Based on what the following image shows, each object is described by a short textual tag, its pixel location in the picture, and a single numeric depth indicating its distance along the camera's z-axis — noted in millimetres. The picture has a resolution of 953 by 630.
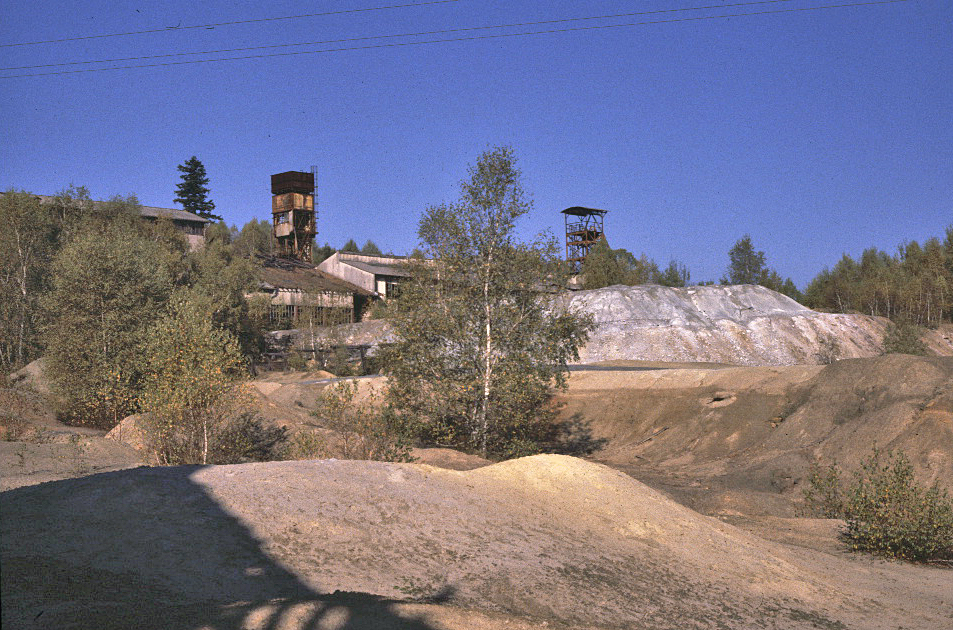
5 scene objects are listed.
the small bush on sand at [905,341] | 38906
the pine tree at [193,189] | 92562
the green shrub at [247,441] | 14727
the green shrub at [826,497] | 14562
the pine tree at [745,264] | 75812
